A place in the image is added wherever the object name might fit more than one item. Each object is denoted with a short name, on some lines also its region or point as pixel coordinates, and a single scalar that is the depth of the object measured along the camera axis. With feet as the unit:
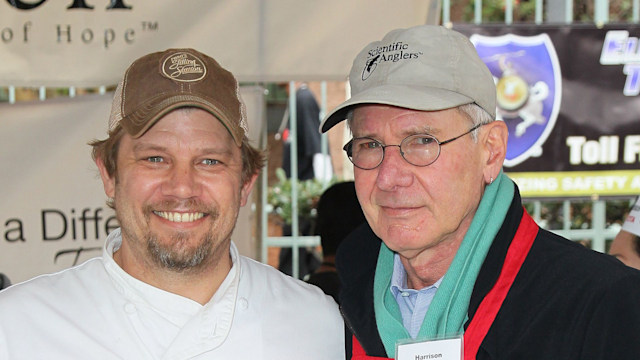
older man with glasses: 6.38
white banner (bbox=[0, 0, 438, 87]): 11.33
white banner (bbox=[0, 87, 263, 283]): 11.89
